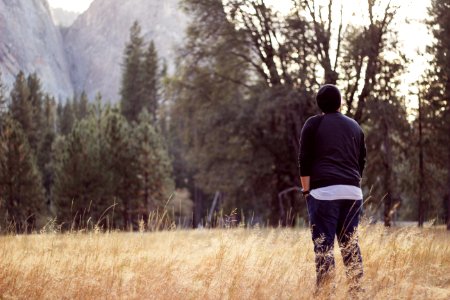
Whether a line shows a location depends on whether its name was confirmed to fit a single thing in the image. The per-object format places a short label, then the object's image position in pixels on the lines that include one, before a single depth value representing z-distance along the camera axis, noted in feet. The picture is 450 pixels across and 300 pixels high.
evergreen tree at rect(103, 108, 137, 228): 148.46
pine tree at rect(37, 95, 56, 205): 194.56
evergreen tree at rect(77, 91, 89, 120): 288.63
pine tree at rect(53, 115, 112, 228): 134.00
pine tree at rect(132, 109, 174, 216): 154.81
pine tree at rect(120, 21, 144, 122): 210.79
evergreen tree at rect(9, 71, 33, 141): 199.62
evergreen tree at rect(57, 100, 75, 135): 245.86
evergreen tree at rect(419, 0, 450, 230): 76.38
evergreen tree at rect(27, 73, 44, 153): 201.57
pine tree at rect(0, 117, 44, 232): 136.56
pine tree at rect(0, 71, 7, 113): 192.75
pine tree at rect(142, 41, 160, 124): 214.48
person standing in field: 16.76
